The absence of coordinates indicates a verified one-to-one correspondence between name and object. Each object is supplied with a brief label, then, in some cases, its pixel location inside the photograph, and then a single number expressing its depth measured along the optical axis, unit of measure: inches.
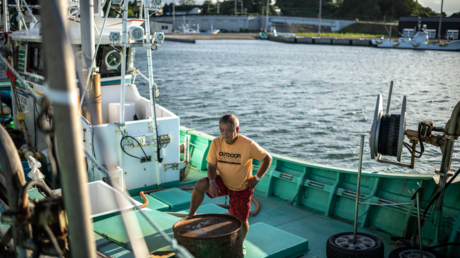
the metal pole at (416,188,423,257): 183.0
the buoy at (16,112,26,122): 359.1
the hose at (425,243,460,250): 194.1
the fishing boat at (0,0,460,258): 93.7
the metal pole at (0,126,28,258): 91.2
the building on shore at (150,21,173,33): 4468.5
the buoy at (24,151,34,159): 321.4
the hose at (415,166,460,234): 196.2
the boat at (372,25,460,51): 2690.0
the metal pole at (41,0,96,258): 64.7
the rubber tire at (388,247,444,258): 190.2
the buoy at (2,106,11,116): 436.0
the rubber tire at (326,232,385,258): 194.2
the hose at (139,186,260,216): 274.1
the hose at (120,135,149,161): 289.4
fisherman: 184.9
